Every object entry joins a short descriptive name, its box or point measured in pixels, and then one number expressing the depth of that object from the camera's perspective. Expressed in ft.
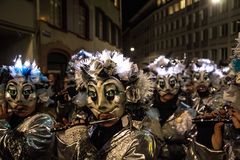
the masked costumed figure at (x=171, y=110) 9.27
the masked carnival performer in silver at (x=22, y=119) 7.08
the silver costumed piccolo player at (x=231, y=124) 5.72
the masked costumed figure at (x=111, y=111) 5.26
